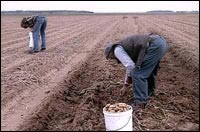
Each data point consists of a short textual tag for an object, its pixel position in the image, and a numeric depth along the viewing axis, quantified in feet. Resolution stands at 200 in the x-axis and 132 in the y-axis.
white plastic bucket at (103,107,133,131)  16.06
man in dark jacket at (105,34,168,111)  19.24
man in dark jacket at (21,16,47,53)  40.78
